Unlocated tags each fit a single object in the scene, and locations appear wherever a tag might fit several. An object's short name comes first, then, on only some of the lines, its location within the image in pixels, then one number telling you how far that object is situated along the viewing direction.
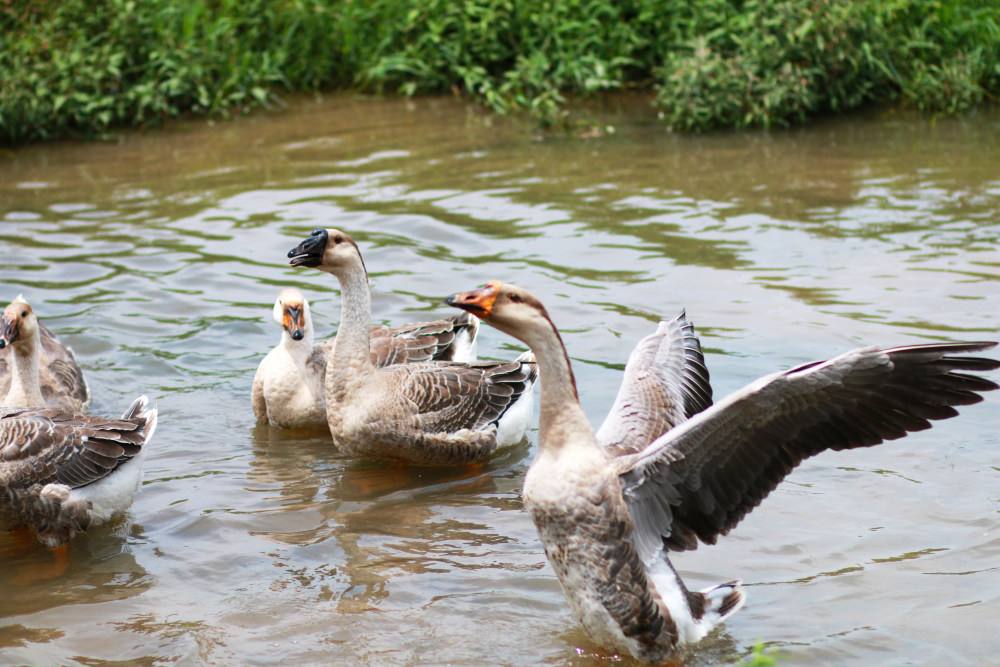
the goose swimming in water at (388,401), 6.53
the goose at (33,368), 6.72
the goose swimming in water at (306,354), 7.11
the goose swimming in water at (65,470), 5.56
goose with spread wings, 4.16
